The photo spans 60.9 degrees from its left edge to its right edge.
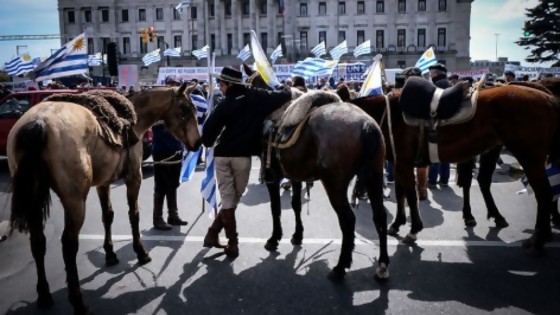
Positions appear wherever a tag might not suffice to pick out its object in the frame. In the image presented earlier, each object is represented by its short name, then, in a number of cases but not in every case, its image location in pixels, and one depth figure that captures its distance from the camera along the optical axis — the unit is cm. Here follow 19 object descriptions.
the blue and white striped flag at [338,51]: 3256
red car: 1292
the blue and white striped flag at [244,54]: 4036
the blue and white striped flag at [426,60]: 1554
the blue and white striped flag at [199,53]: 3963
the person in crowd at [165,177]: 727
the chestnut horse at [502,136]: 571
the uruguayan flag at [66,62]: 1039
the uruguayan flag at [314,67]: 2044
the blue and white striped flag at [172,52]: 4475
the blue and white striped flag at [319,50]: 3468
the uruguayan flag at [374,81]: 834
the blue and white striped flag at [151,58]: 3964
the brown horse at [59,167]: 402
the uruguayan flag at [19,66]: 2654
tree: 4353
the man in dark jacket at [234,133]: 566
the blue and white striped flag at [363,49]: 3907
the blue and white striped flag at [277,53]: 3464
